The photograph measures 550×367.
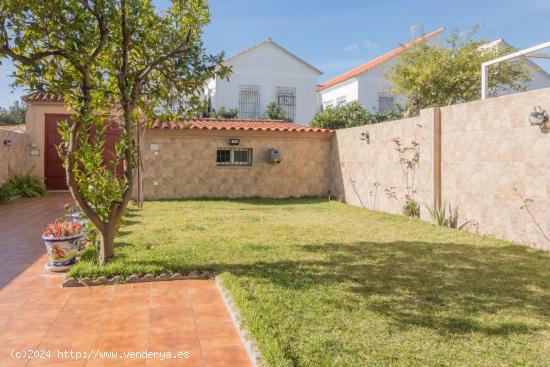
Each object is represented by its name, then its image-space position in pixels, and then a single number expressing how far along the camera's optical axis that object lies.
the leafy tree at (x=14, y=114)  41.09
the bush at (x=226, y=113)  24.94
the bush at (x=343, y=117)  22.70
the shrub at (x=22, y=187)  13.66
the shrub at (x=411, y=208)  10.36
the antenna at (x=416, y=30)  25.06
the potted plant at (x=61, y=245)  5.72
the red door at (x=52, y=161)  16.58
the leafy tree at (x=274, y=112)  25.23
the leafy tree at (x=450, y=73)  19.98
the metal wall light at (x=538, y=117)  6.77
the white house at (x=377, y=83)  26.55
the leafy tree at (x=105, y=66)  4.99
